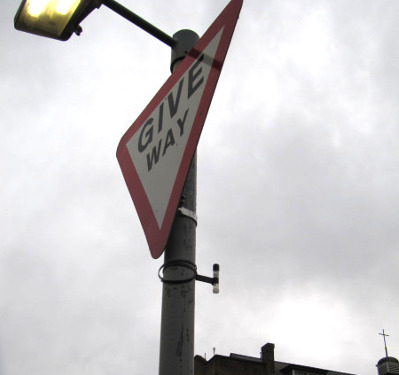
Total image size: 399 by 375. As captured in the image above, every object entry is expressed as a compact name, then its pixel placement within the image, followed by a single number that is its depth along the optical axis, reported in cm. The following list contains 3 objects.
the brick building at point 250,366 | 2691
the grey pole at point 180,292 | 240
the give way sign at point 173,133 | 258
